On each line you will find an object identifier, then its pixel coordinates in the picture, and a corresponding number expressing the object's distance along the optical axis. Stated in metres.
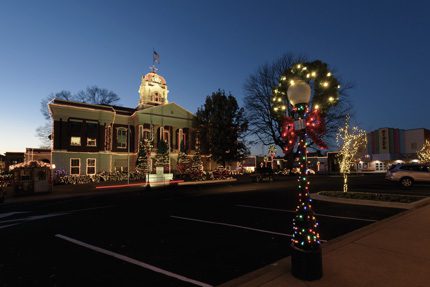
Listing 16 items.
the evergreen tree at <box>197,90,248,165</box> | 42.50
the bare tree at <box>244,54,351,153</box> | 43.00
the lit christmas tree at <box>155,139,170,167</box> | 32.96
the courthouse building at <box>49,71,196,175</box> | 34.88
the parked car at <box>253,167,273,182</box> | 32.30
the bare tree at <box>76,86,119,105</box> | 62.81
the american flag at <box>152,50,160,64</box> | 51.80
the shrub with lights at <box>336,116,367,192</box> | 16.38
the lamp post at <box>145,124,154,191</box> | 35.72
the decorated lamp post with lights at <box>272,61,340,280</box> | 4.49
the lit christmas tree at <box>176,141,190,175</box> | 38.97
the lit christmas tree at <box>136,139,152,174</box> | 36.66
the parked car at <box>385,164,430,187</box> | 21.45
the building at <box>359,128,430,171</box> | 64.06
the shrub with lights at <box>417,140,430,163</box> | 36.33
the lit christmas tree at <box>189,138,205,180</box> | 35.12
